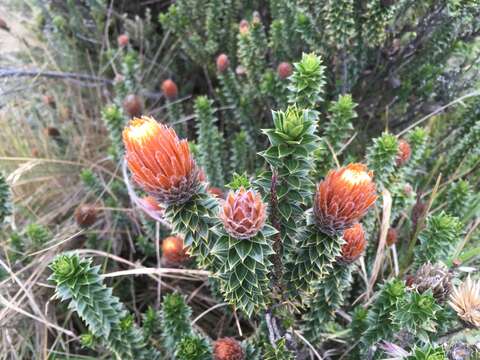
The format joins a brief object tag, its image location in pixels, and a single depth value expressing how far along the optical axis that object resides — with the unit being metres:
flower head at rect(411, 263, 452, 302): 0.22
